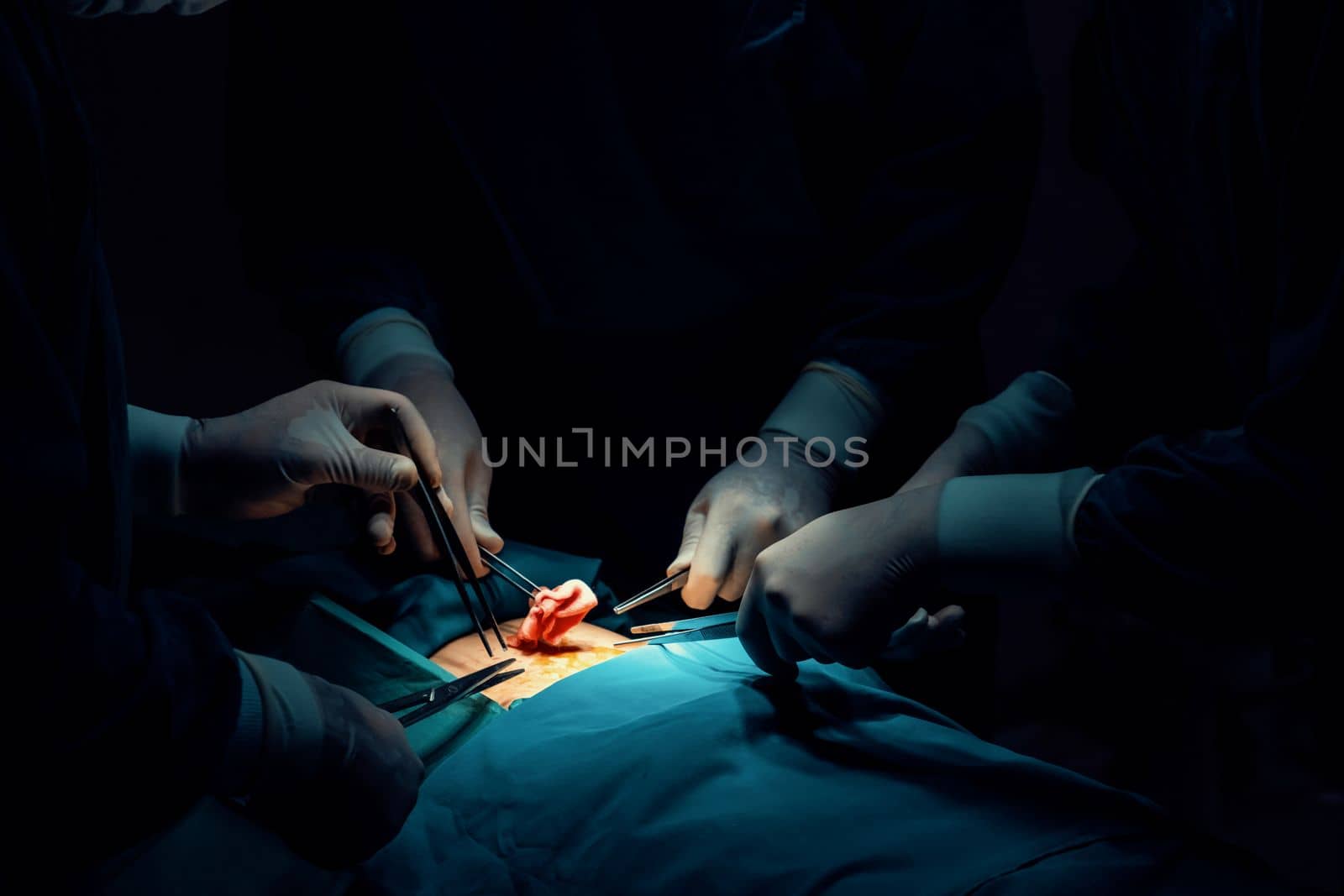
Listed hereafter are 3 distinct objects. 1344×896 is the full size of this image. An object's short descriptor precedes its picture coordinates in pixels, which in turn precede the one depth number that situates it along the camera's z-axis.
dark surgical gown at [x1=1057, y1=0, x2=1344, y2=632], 0.98
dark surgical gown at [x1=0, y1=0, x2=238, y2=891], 0.88
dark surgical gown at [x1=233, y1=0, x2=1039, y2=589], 1.23
